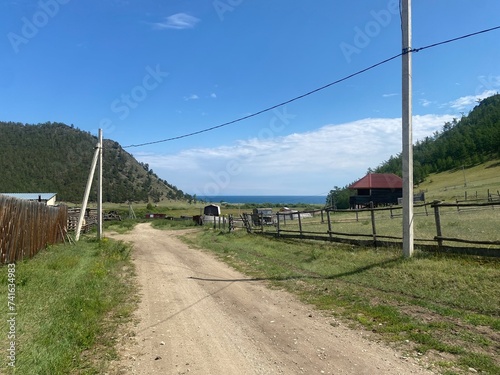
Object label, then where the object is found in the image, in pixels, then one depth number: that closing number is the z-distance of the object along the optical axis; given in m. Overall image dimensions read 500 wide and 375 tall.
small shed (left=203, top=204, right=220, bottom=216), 70.29
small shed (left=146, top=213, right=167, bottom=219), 68.12
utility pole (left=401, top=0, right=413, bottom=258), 10.74
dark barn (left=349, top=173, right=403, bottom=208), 62.69
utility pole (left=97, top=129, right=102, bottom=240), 22.56
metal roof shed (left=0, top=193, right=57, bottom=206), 40.47
